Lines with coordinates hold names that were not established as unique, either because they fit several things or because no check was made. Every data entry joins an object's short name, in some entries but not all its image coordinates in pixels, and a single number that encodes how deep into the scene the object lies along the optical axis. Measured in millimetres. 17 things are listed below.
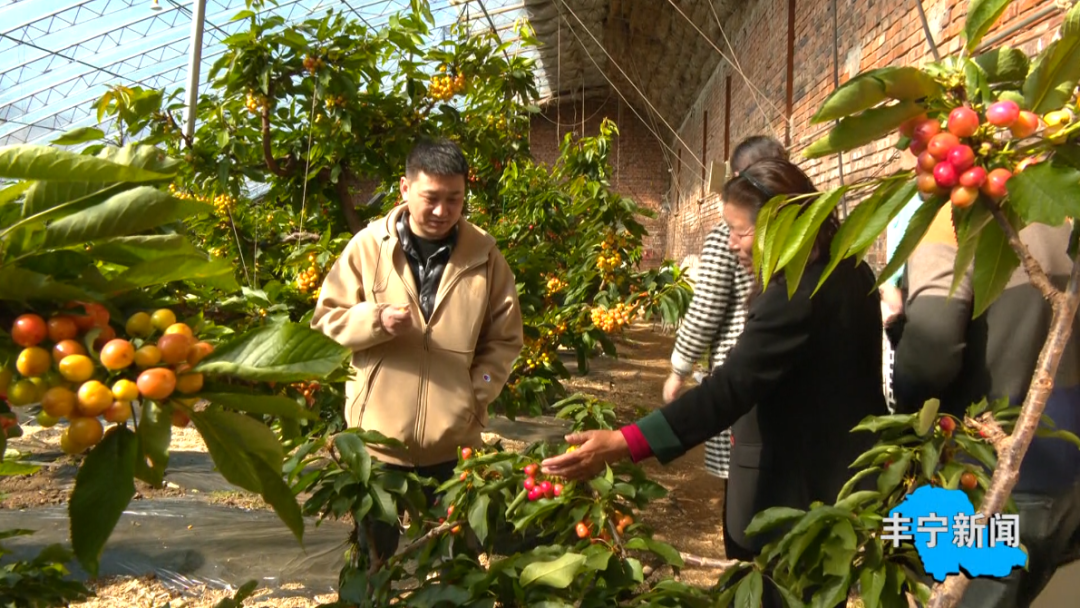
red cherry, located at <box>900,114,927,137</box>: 652
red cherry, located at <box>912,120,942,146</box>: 637
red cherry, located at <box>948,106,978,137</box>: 605
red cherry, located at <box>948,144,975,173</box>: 600
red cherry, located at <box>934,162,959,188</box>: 604
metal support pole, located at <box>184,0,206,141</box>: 2559
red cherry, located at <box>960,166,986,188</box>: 603
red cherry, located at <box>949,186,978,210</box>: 602
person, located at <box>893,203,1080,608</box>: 1271
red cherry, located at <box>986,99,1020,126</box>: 593
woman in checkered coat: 1933
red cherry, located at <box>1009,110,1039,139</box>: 597
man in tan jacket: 1913
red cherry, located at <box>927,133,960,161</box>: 608
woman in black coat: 1323
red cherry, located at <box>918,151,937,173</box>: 616
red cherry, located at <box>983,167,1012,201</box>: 607
